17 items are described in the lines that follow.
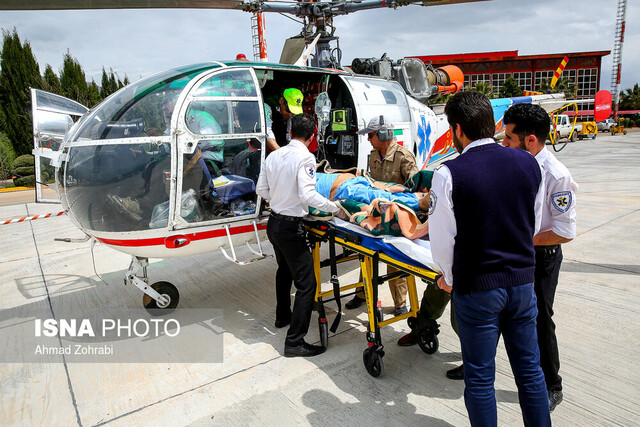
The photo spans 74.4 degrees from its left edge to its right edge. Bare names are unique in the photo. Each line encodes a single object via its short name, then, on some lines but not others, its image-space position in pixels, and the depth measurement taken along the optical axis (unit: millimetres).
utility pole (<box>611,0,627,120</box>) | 41969
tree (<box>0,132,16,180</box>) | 16703
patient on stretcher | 2750
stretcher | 2549
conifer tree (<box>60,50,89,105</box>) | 19488
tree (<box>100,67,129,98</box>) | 23198
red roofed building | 41250
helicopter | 3307
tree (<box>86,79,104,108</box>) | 20395
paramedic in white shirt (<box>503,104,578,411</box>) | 2191
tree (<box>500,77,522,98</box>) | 38759
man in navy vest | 1720
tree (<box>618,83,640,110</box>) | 51412
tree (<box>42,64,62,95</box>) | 18381
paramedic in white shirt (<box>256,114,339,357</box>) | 3127
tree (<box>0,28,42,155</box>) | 17484
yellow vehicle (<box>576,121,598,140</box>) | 25594
